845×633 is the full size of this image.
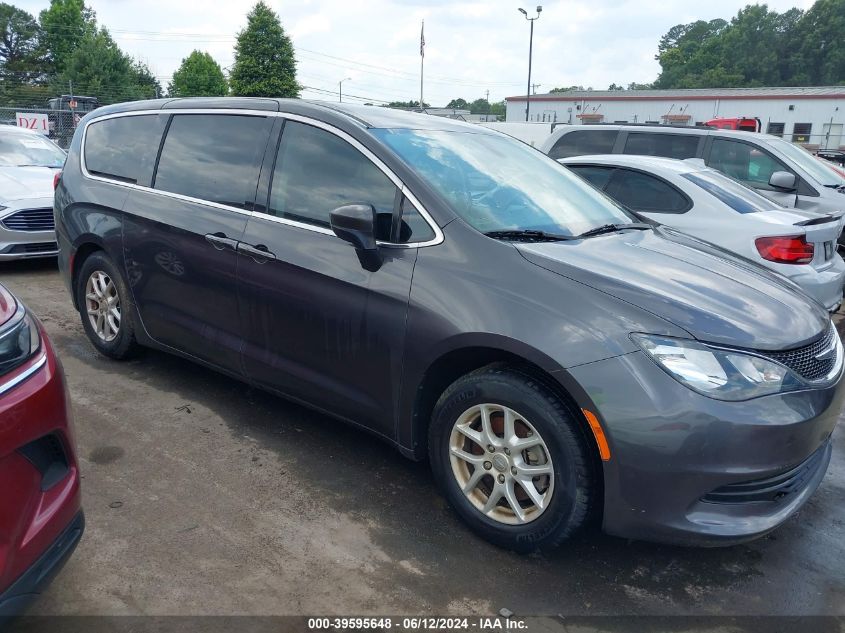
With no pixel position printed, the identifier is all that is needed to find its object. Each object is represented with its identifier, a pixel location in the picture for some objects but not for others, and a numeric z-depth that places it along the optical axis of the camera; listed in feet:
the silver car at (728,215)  17.52
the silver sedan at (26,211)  24.03
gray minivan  8.09
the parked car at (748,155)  25.48
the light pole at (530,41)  122.21
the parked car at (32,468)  6.08
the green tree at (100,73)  164.96
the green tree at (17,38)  238.48
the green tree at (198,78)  237.66
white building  153.28
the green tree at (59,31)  232.94
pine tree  184.44
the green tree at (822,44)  276.21
